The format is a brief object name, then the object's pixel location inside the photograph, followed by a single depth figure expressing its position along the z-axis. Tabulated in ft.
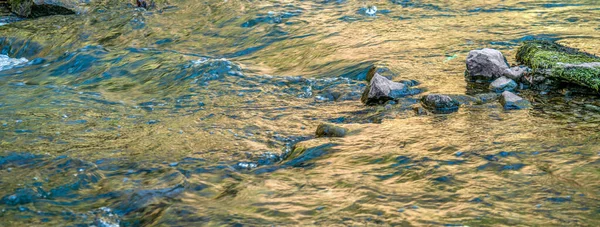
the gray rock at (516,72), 19.31
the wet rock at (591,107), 16.06
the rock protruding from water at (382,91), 19.04
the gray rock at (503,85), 18.95
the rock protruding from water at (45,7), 38.49
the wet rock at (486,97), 17.83
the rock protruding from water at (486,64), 20.18
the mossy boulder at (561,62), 17.69
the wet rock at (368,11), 32.39
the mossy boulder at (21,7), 39.09
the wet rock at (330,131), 16.26
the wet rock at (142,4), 39.01
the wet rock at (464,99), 17.91
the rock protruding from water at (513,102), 16.84
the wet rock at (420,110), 17.46
